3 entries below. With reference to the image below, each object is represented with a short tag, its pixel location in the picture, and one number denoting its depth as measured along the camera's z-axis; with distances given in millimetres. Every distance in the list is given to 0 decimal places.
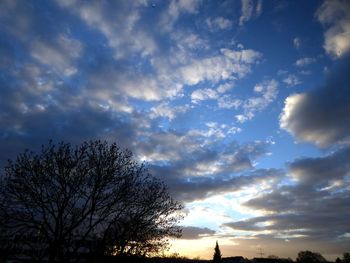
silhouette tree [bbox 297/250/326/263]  120788
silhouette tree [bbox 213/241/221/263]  110312
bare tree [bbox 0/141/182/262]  24781
